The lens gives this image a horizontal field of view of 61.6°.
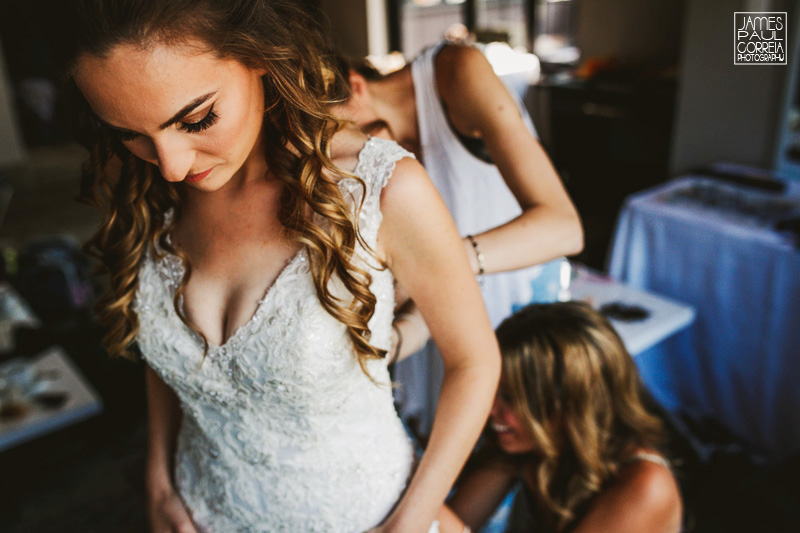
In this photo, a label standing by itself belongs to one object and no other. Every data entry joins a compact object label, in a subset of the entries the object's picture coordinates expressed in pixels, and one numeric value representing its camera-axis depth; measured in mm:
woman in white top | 1233
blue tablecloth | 2975
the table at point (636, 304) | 2488
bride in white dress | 800
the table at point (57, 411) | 2451
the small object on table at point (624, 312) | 2591
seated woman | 1464
